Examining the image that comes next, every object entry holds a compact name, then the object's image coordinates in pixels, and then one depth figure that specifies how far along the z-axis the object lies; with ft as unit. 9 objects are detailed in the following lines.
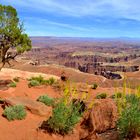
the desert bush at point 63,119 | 18.39
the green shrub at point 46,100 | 28.03
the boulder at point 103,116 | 17.96
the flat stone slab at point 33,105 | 24.78
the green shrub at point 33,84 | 41.36
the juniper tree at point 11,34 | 43.88
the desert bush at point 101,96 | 34.14
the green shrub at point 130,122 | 14.81
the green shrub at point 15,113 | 22.78
